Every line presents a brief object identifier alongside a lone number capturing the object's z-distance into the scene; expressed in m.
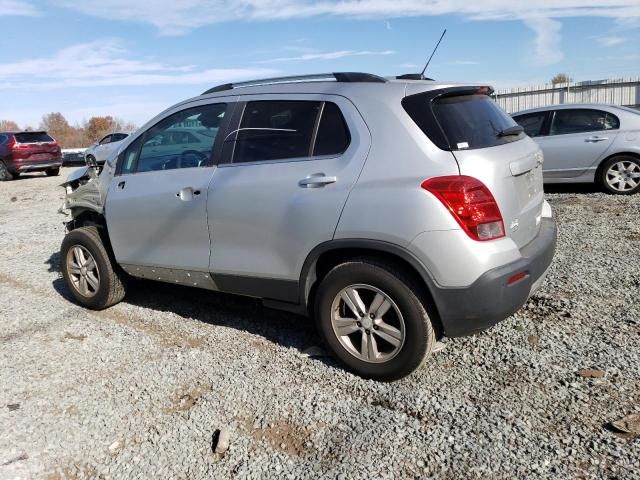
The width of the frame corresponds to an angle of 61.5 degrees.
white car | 19.98
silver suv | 2.98
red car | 18.39
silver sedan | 8.41
